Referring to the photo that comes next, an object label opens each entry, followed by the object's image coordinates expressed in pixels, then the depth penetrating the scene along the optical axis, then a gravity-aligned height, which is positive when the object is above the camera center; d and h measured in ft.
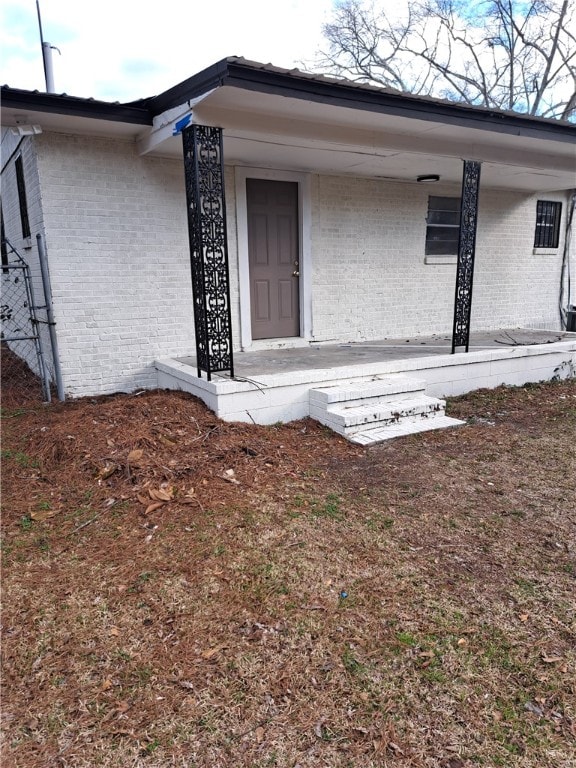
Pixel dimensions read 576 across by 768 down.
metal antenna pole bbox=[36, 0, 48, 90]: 29.32 +13.72
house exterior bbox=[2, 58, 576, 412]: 15.72 +2.44
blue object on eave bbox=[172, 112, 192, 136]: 14.99 +4.18
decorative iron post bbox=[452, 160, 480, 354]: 20.61 +0.61
